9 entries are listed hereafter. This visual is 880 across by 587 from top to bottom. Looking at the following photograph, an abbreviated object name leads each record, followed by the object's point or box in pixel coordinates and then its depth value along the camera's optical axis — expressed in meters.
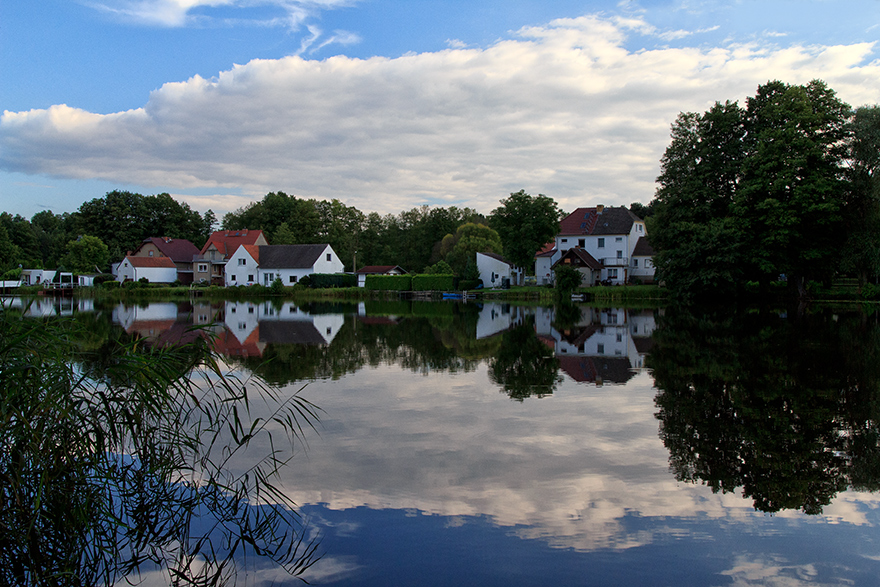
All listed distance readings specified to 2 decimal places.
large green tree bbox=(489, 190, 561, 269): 56.94
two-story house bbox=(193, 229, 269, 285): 70.62
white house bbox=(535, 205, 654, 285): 61.50
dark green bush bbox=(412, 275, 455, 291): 61.19
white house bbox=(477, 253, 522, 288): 66.44
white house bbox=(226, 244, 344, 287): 66.50
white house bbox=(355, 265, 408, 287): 75.38
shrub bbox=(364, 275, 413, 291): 62.69
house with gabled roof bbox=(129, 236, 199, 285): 73.00
